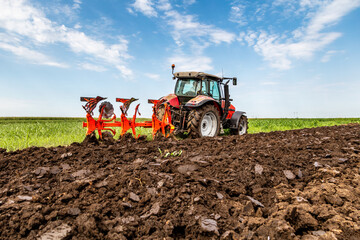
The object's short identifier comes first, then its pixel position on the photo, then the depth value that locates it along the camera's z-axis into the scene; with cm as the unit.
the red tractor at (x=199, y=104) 765
